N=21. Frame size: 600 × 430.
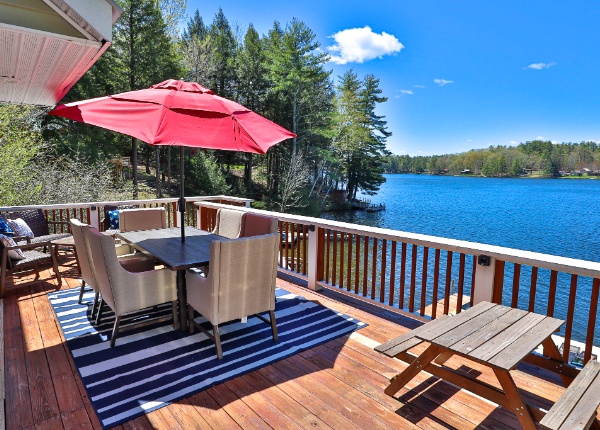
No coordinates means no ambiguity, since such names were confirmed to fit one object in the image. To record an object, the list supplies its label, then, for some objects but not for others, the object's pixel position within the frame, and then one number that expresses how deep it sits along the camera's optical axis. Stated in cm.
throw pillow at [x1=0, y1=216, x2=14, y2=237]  418
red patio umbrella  261
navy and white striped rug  219
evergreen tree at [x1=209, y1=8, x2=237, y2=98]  2256
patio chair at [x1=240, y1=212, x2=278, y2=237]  369
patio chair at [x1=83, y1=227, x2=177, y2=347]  266
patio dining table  282
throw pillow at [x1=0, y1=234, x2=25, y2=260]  395
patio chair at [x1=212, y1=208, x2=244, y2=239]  422
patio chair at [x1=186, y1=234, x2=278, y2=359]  254
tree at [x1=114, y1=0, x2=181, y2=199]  1530
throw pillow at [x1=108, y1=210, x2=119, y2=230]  547
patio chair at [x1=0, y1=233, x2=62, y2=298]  379
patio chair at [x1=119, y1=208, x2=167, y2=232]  445
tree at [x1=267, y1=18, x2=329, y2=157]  2045
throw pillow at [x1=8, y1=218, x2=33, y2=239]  434
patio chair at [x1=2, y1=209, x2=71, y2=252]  457
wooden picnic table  167
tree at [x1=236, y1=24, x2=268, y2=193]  2281
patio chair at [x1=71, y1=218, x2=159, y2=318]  312
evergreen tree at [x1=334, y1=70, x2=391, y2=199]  2625
